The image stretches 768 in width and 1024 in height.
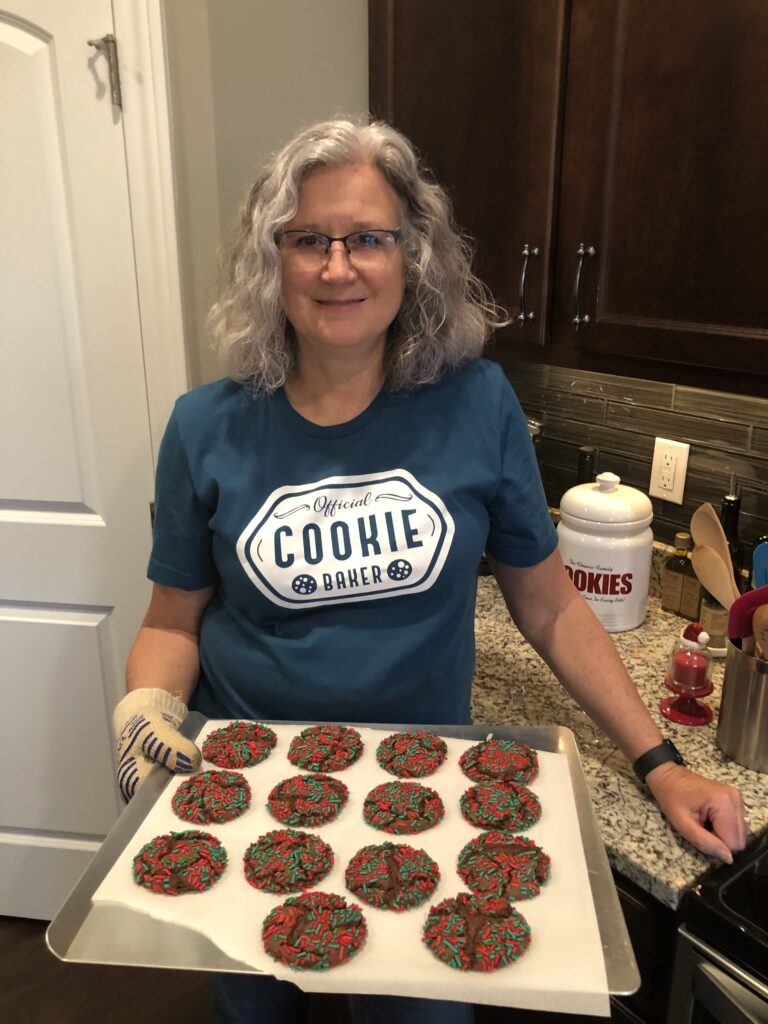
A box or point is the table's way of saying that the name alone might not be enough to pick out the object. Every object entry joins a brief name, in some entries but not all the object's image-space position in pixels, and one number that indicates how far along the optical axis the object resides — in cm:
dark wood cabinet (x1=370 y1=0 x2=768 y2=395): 112
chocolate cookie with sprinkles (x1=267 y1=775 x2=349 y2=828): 99
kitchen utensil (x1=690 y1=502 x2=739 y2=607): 136
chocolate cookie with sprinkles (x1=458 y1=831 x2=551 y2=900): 88
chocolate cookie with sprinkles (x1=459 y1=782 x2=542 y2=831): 97
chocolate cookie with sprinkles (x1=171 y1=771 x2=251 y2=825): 99
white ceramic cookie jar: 152
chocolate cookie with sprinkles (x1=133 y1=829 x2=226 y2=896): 88
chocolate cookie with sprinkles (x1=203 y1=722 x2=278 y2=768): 107
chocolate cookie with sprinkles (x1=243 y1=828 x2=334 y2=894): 89
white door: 155
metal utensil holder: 109
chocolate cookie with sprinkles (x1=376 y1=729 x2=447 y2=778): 105
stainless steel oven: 88
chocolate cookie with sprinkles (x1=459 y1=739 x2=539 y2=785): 103
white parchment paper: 76
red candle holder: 126
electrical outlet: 165
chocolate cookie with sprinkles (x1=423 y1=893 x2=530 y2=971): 78
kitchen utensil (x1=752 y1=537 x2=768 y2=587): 129
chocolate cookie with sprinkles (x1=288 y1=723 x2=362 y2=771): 106
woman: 107
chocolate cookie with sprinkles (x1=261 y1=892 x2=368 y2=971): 78
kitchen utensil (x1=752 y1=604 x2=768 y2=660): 106
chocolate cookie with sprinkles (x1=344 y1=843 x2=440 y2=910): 87
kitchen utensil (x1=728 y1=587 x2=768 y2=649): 110
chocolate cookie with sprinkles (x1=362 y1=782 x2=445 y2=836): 98
